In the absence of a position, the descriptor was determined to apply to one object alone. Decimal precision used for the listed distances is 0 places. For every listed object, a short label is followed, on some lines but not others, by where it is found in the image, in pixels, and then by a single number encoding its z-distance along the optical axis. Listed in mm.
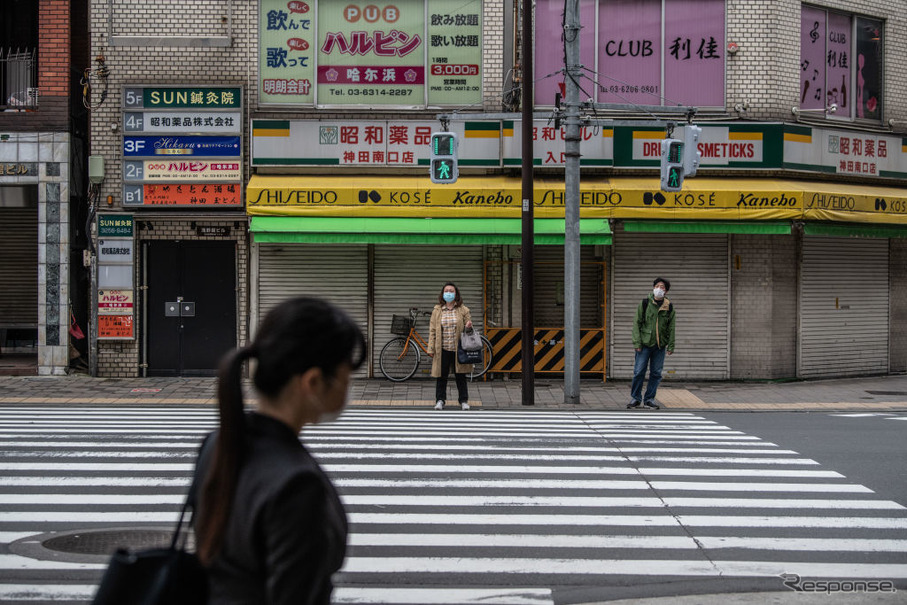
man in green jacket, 15648
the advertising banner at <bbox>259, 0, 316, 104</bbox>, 19422
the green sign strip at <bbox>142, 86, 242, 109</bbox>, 19188
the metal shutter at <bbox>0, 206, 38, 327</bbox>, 21625
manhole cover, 6734
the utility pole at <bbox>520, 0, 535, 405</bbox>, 16172
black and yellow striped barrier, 19203
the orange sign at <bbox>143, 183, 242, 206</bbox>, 19047
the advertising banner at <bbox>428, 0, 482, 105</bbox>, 19438
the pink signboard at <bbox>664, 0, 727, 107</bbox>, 19562
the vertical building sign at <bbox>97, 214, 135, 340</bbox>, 19094
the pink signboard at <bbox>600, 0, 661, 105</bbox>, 19516
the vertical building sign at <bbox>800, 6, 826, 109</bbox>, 20172
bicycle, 19016
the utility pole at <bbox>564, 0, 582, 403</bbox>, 16094
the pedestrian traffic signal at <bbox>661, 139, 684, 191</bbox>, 15766
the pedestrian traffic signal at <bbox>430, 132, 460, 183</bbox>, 15898
